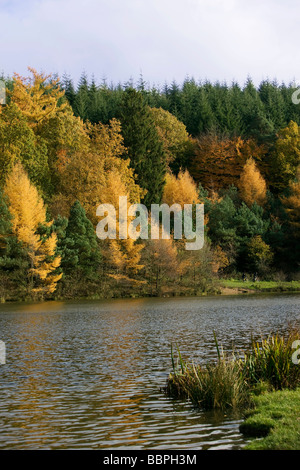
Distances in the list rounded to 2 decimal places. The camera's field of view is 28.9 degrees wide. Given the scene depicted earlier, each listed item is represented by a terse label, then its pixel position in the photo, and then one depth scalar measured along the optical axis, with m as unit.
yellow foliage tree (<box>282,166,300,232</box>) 74.69
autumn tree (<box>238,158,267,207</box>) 81.75
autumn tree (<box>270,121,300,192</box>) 86.31
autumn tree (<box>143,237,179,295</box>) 59.59
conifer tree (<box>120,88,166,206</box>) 78.88
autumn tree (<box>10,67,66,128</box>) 73.62
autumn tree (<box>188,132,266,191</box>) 89.62
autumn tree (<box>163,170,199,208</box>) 73.56
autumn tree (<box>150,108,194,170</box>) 94.75
